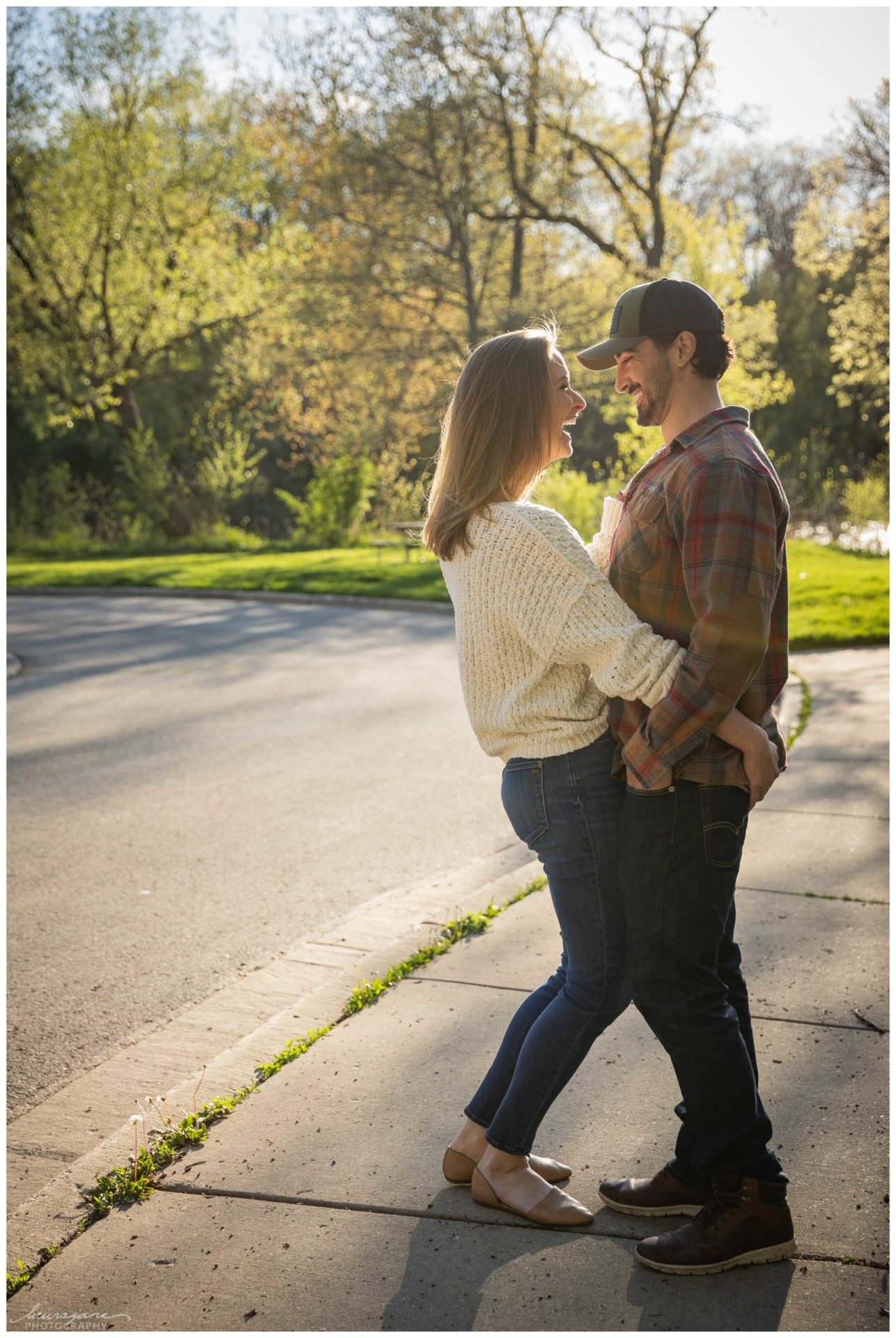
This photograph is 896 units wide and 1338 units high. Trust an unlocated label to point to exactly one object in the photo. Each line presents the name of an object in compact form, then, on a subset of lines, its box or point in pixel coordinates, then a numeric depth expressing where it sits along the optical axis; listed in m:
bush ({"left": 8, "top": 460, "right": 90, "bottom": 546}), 28.78
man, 2.25
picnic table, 22.27
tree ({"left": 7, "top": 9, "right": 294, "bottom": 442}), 27.08
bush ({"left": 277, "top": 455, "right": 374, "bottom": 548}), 26.17
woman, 2.43
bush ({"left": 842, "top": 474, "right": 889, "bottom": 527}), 24.88
